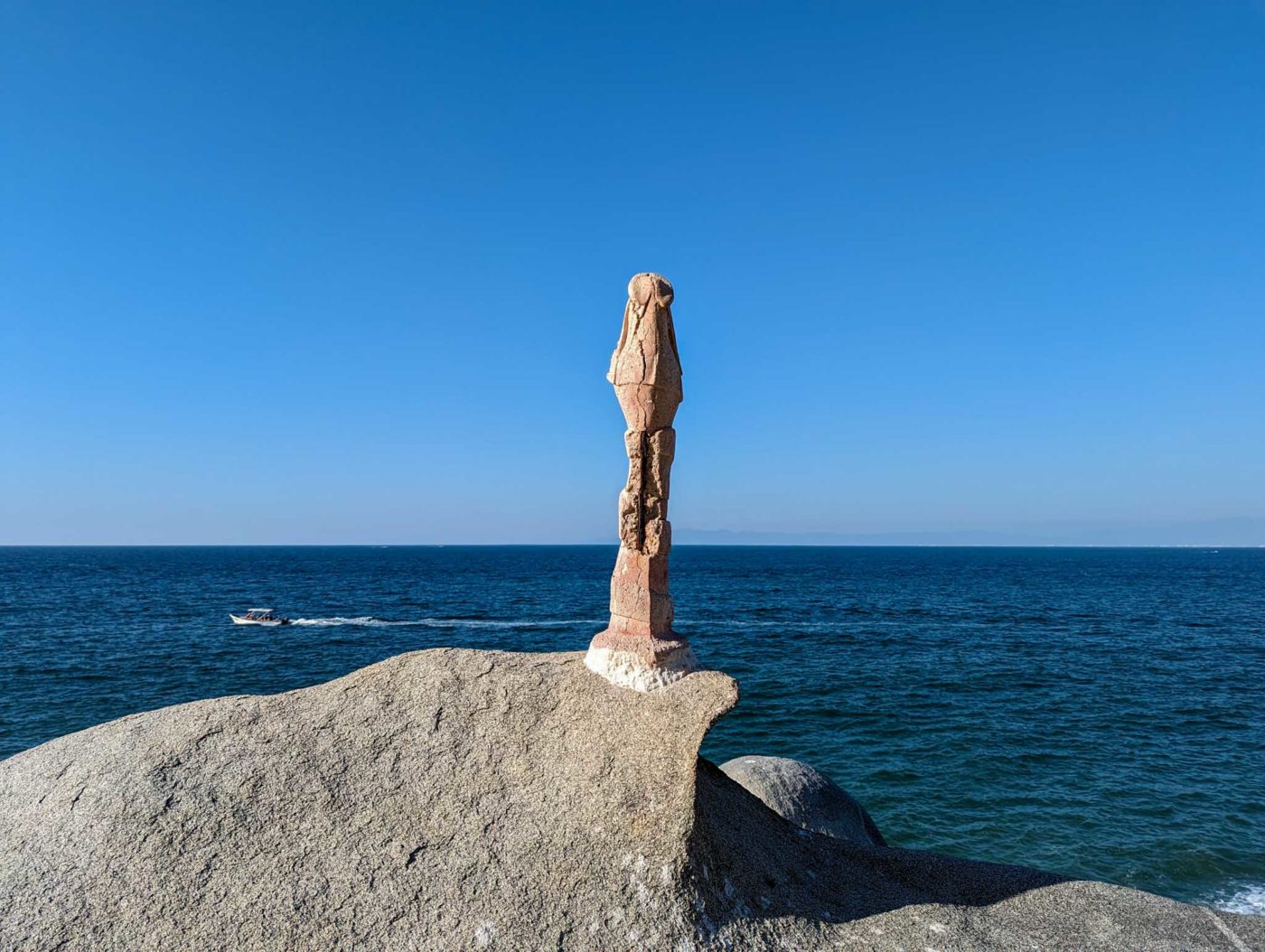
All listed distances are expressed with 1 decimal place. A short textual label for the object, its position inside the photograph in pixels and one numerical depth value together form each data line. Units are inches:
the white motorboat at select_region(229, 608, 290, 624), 1936.5
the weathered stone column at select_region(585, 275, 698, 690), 453.1
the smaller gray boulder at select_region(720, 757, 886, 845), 558.3
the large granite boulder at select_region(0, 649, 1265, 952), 345.4
